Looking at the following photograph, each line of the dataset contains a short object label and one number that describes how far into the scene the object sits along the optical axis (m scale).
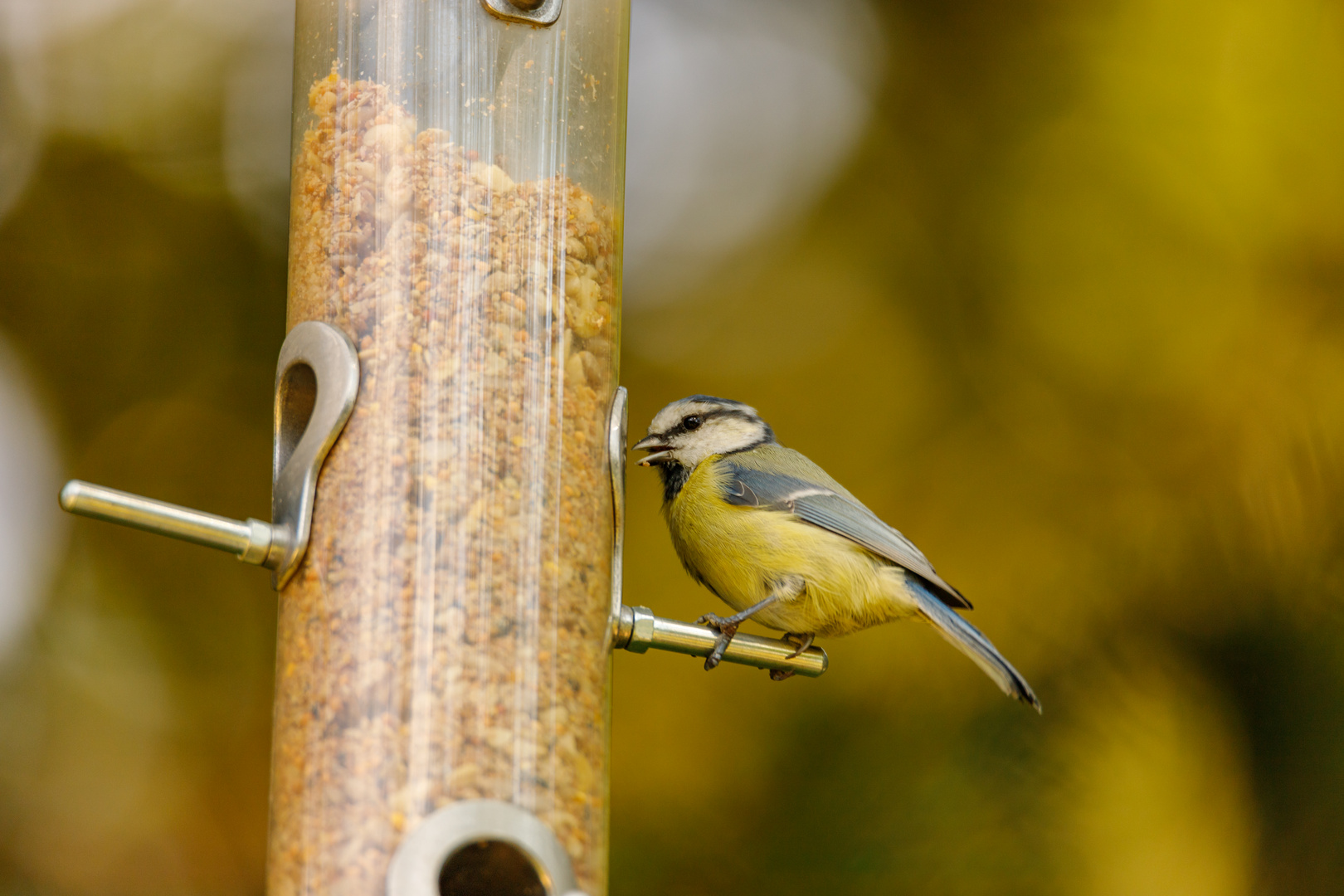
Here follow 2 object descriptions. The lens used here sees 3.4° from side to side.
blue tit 4.77
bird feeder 4.65
